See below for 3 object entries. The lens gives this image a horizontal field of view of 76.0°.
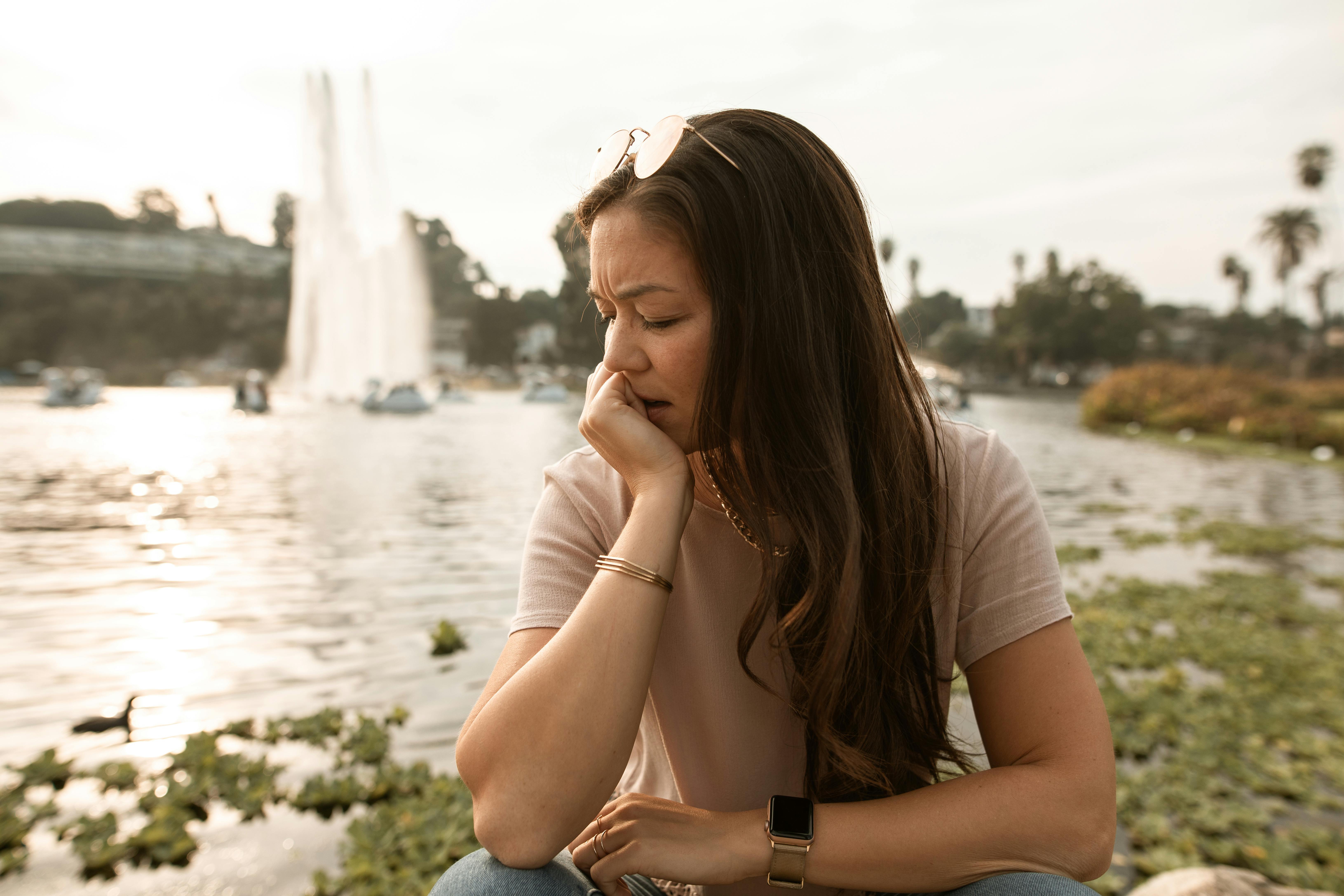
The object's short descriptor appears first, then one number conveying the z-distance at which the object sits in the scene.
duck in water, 3.54
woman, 1.38
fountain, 31.14
